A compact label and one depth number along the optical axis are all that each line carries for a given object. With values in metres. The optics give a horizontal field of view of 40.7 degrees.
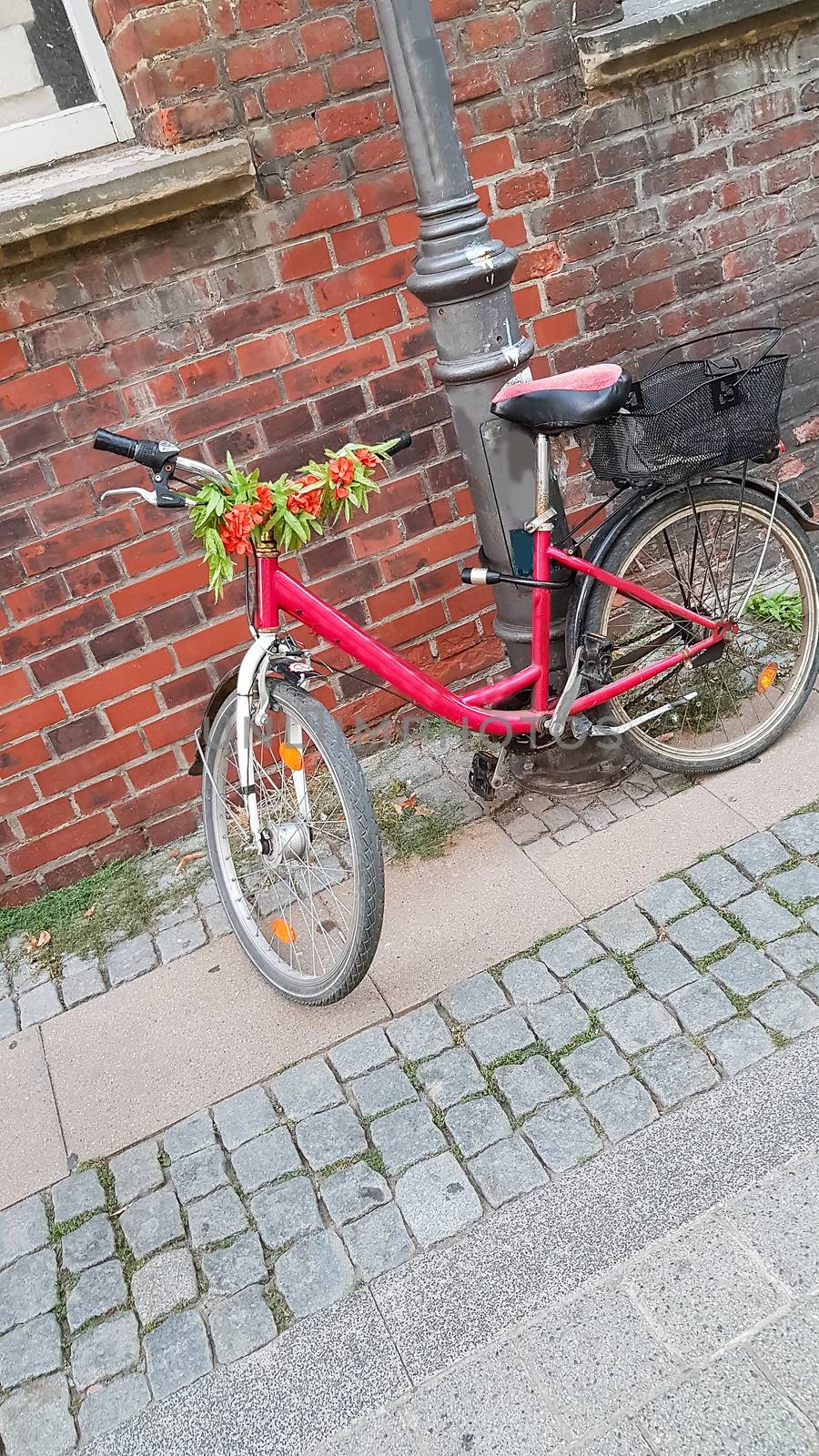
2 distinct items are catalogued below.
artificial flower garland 2.45
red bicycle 2.62
